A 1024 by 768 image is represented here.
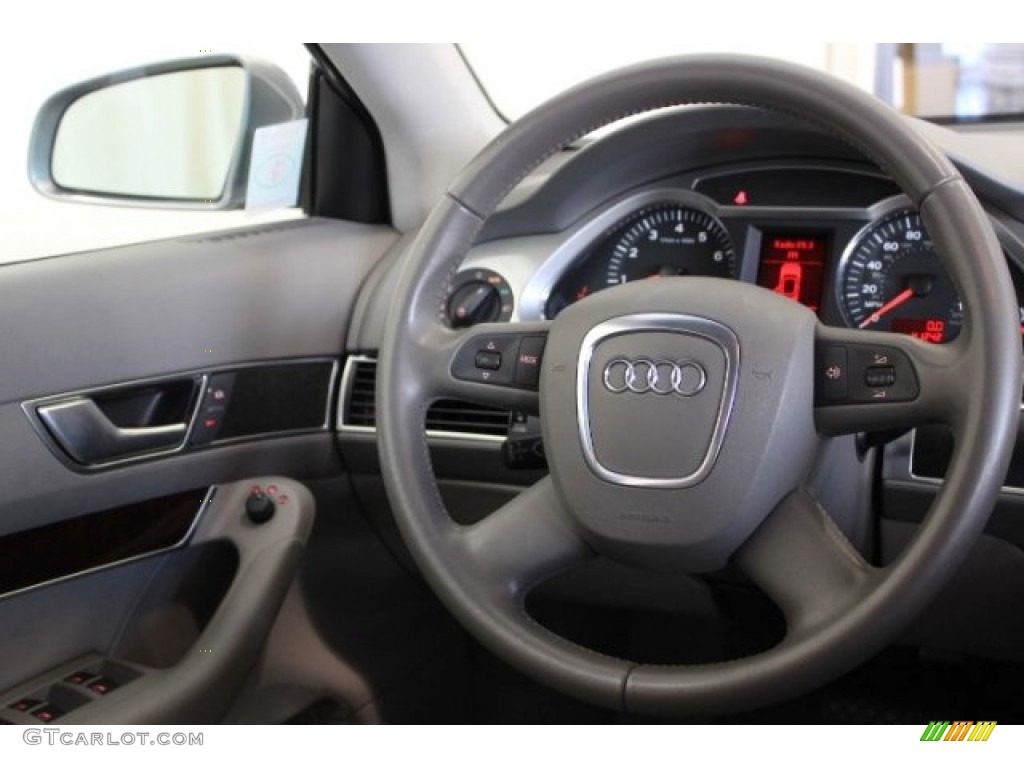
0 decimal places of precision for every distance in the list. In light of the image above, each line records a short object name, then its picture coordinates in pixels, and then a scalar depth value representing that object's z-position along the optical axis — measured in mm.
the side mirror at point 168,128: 1835
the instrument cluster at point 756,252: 1303
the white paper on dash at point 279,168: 1778
